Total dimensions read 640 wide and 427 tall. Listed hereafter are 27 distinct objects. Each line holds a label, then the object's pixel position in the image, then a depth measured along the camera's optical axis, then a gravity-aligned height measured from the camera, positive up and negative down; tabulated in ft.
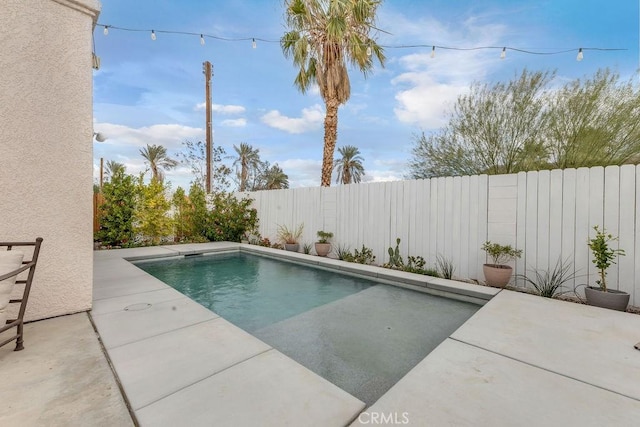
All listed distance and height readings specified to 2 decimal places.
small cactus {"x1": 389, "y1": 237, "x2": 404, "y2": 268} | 17.52 -3.07
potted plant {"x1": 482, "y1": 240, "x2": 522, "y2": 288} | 13.15 -2.71
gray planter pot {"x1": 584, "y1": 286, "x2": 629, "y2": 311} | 10.18 -3.29
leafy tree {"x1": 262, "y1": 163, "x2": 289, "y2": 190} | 75.82 +8.85
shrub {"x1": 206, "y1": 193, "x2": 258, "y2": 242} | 29.37 -1.11
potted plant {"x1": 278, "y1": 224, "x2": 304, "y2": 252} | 24.61 -2.55
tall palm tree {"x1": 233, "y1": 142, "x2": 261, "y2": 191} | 73.56 +13.35
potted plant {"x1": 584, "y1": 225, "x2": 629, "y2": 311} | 10.23 -3.03
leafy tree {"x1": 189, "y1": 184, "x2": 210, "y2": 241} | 29.60 -0.51
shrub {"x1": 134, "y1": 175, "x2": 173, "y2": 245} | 25.38 -0.50
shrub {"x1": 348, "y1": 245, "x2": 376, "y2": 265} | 19.27 -3.34
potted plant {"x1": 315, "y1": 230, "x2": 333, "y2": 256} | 21.75 -2.73
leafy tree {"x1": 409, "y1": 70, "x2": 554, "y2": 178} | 19.56 +6.45
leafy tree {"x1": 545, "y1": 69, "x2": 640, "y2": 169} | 16.76 +6.00
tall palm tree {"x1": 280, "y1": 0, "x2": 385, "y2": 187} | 22.71 +14.73
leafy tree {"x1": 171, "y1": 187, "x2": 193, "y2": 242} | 29.66 -0.64
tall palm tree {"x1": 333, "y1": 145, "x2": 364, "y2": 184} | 71.05 +12.14
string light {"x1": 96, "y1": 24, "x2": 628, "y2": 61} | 17.56 +12.49
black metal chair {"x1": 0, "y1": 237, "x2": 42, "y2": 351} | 6.40 -2.07
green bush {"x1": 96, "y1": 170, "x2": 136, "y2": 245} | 23.89 -0.22
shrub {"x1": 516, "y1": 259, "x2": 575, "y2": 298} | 12.37 -3.14
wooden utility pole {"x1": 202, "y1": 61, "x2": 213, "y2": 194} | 33.78 +13.42
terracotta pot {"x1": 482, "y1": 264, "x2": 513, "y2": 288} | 13.10 -3.07
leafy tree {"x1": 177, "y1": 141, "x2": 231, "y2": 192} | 41.21 +7.74
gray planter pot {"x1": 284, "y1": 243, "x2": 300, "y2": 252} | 24.52 -3.40
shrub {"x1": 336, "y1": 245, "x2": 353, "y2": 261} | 20.20 -3.27
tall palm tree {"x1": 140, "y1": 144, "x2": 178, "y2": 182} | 71.97 +13.57
